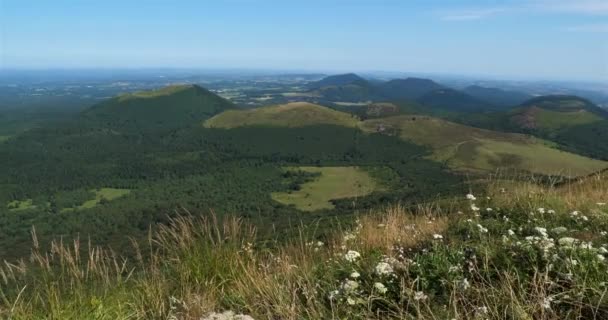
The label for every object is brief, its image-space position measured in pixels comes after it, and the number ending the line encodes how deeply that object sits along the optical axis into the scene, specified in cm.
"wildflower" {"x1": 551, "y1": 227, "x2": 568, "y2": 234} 509
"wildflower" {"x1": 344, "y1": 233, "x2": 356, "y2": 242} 626
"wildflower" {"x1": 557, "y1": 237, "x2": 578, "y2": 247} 423
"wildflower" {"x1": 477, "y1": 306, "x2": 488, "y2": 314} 349
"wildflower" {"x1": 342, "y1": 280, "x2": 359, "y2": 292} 411
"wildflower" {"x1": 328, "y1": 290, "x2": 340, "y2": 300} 402
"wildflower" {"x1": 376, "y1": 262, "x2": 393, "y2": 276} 434
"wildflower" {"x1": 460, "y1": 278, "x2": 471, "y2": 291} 385
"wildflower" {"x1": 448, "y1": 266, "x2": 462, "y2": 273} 414
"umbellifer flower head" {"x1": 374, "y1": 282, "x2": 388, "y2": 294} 396
